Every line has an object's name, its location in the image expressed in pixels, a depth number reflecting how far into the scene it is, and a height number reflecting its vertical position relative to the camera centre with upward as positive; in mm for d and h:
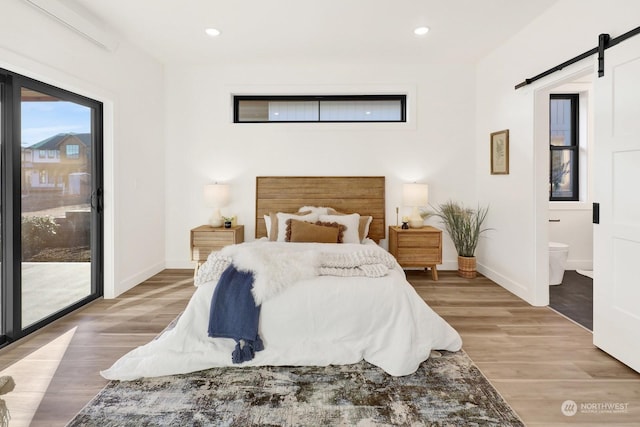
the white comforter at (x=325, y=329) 2359 -806
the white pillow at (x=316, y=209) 4559 -27
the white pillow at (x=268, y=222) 4587 -180
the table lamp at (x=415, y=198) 4623 +108
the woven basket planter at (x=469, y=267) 4605 -765
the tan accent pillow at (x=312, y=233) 3851 -269
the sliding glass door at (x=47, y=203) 2715 +52
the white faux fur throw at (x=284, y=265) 2473 -413
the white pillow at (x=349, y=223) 4109 -182
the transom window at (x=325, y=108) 4977 +1342
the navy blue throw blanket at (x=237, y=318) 2354 -716
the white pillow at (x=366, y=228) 4498 -262
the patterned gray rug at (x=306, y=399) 1827 -1042
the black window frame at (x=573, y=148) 5062 +795
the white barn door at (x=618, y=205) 2344 +1
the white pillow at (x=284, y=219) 4094 -135
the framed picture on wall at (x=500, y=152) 4119 +623
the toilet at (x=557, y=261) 4117 -633
